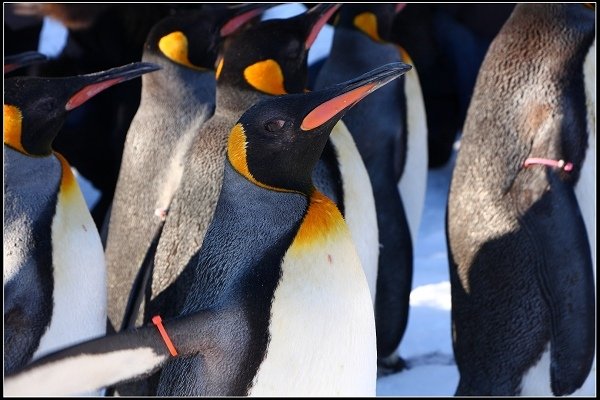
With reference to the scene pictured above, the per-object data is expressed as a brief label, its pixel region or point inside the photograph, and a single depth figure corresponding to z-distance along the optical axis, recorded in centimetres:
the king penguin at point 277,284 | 335
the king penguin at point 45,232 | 429
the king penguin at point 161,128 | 546
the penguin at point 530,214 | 526
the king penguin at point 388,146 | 611
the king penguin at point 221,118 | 462
